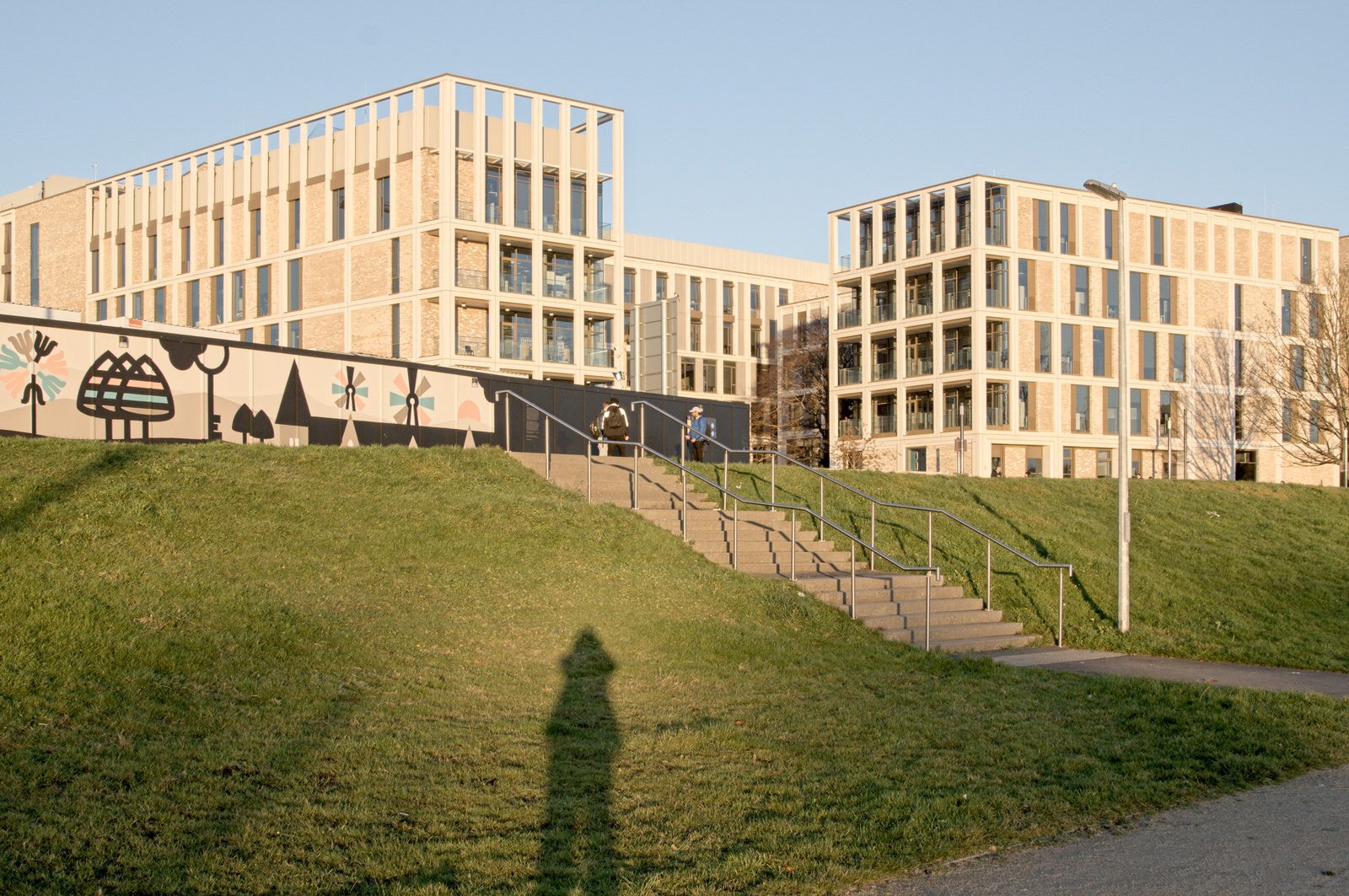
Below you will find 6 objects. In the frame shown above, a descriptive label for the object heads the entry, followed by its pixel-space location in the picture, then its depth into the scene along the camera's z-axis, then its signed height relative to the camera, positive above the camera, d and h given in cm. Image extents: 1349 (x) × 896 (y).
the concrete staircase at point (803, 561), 1439 -141
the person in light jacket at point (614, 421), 2158 +64
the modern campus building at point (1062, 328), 5612 +605
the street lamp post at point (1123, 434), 1575 +27
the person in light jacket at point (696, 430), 2166 +48
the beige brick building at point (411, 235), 5050 +981
